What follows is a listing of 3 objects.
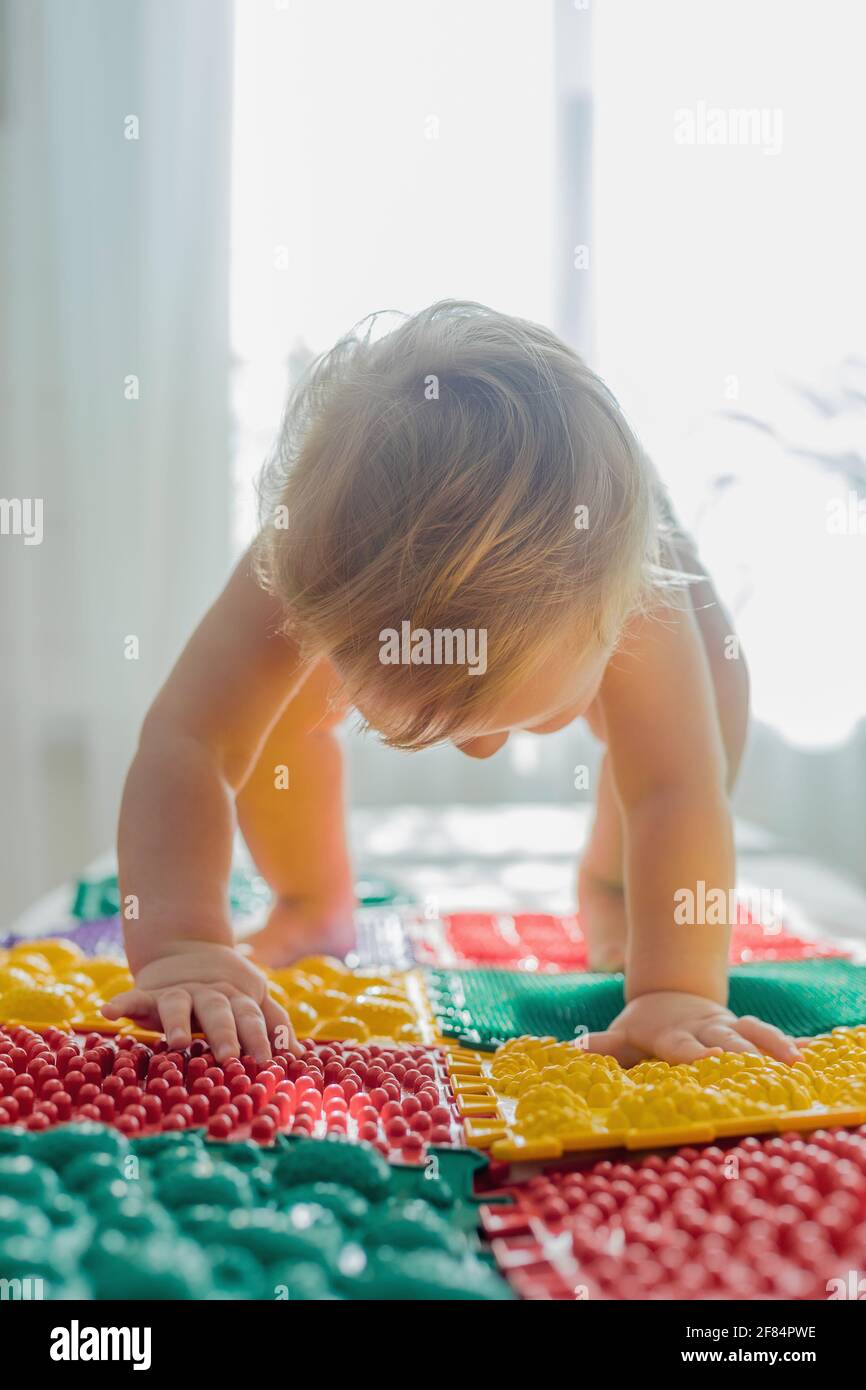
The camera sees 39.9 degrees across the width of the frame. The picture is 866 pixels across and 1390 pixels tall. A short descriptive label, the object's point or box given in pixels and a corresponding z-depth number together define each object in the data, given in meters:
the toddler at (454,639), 0.67
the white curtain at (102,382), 1.93
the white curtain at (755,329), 1.83
